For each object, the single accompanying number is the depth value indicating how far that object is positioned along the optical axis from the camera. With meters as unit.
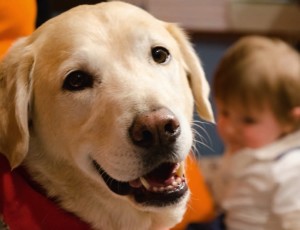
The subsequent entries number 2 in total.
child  1.89
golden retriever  1.03
